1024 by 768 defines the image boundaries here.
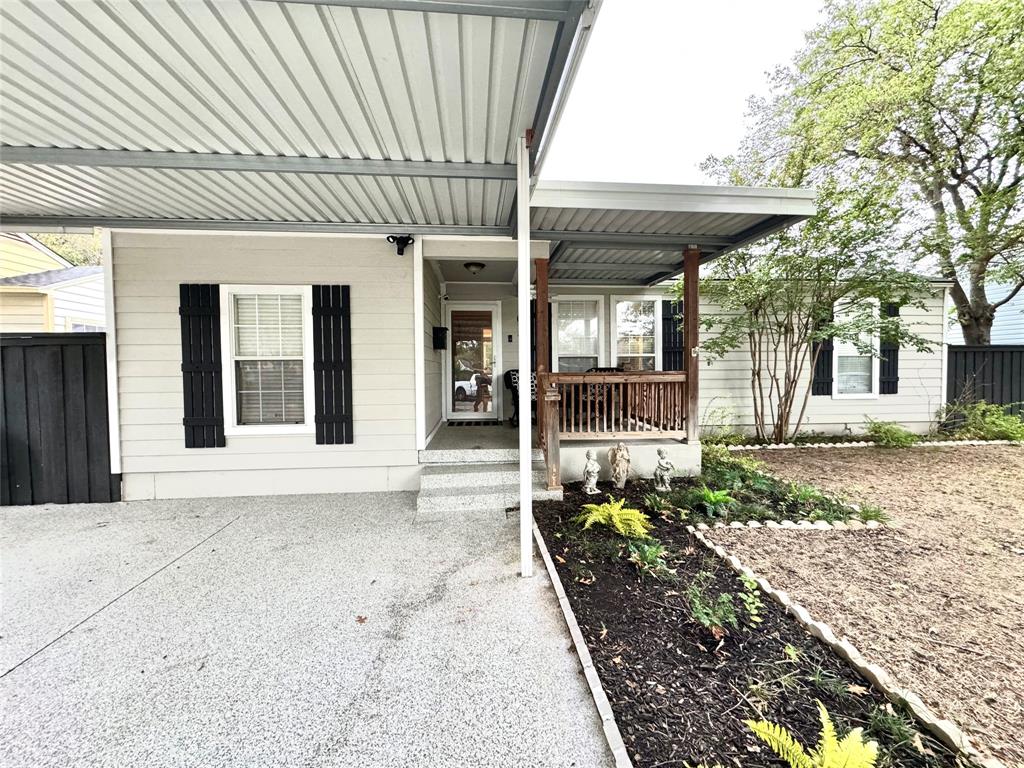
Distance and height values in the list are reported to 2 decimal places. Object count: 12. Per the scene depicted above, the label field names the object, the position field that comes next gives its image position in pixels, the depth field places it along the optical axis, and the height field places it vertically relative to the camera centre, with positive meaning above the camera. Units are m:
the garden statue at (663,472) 4.13 -1.08
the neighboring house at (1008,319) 10.80 +1.24
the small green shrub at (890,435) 6.15 -1.10
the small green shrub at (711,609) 2.07 -1.33
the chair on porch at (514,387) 5.95 -0.29
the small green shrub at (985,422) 6.40 -0.96
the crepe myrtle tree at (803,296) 5.44 +1.03
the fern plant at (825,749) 1.23 -1.23
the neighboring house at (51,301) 6.62 +1.26
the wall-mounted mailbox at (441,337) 5.68 +0.46
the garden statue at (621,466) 4.21 -1.04
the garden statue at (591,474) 4.08 -1.09
